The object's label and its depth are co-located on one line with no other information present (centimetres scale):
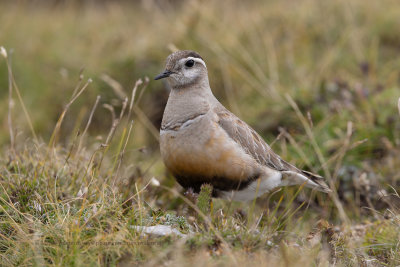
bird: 868
